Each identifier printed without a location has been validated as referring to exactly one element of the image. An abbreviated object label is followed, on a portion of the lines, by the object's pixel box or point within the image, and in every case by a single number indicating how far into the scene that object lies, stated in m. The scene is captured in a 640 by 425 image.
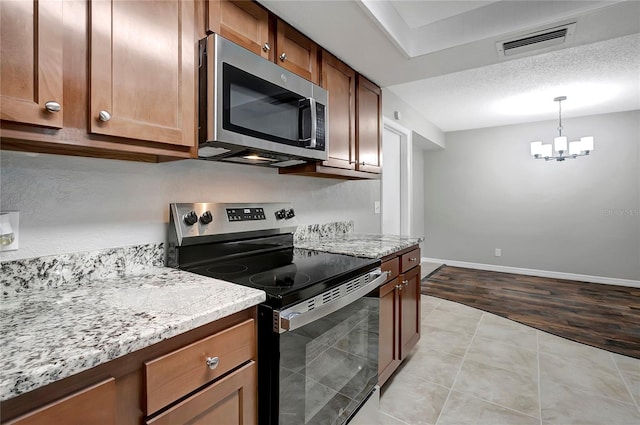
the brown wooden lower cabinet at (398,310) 1.86
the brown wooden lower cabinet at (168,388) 0.62
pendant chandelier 3.88
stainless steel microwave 1.19
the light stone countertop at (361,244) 1.84
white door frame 3.85
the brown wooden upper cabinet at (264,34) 1.30
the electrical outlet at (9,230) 0.97
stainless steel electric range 1.07
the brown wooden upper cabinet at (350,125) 1.97
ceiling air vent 1.79
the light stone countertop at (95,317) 0.60
